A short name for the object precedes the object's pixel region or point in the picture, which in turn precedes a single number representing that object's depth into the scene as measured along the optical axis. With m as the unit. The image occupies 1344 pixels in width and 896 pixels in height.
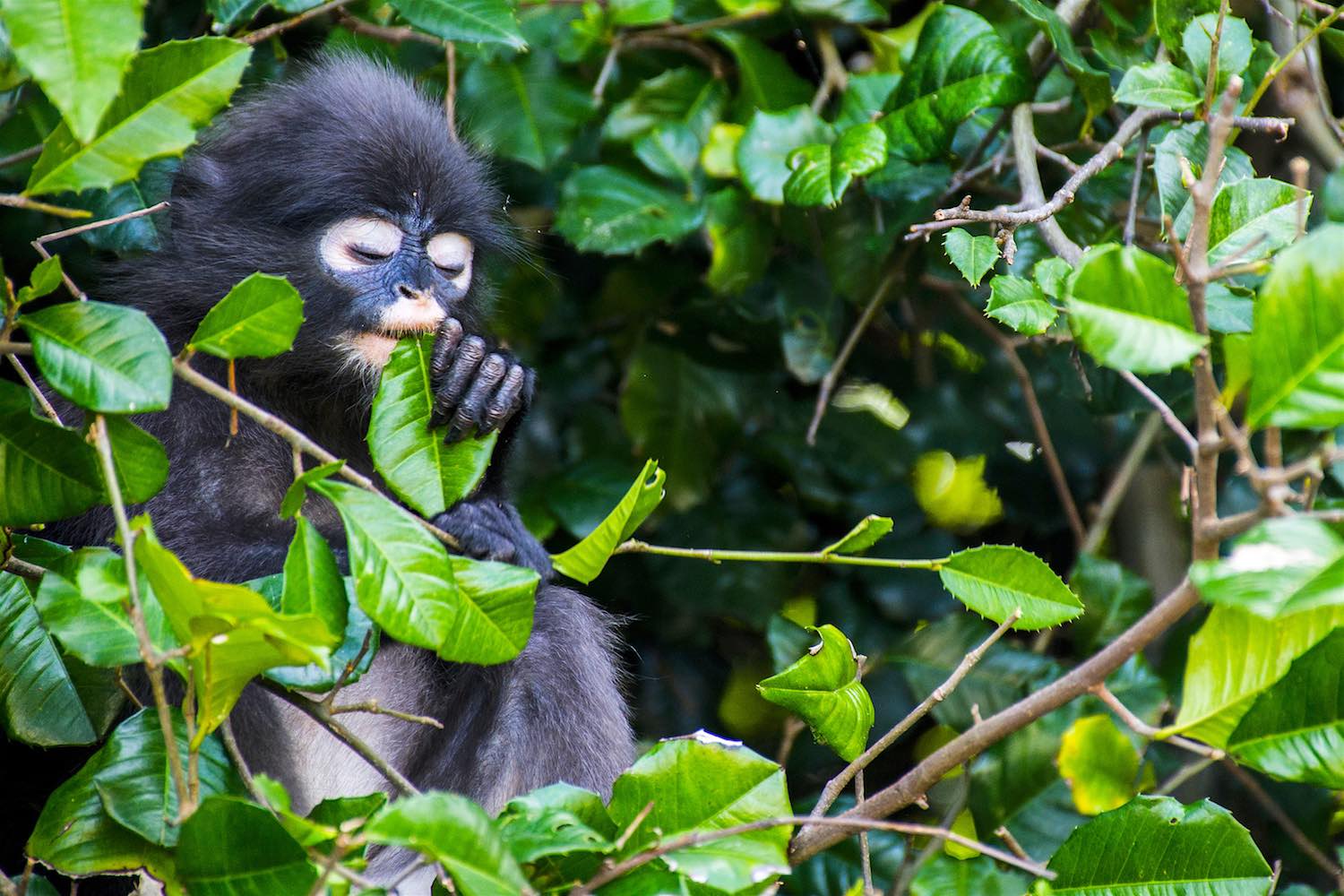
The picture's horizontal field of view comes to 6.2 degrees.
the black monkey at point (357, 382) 4.76
